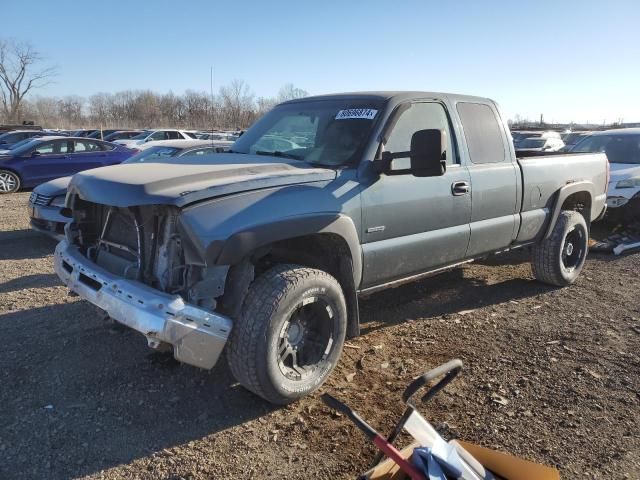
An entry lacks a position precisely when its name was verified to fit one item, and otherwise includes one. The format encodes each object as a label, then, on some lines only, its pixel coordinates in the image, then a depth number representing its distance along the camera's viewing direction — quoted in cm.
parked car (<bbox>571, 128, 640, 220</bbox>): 855
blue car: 1305
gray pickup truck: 298
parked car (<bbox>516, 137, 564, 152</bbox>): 1842
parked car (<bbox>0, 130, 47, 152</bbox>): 2138
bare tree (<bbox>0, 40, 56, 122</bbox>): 7219
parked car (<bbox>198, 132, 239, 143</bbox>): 2402
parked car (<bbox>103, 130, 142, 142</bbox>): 2627
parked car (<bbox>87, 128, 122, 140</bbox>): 2715
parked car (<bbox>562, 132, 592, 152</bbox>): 2345
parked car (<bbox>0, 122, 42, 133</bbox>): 3112
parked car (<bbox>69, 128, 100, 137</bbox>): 2908
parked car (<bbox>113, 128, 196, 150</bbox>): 2337
